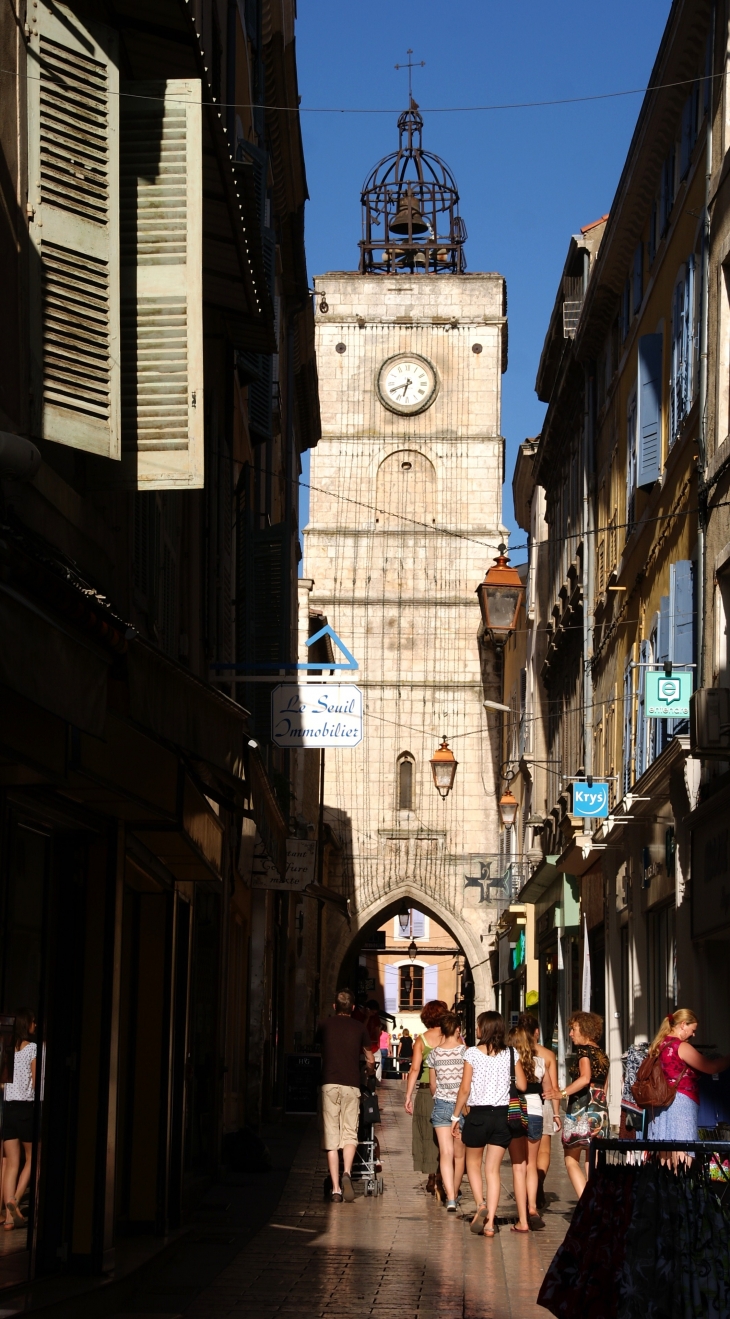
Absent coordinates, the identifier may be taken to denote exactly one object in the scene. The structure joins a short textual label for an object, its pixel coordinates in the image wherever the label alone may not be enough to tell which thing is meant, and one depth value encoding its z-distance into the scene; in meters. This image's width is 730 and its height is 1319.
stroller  15.02
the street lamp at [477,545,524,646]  23.83
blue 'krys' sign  20.94
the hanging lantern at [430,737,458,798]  34.25
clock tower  51.56
